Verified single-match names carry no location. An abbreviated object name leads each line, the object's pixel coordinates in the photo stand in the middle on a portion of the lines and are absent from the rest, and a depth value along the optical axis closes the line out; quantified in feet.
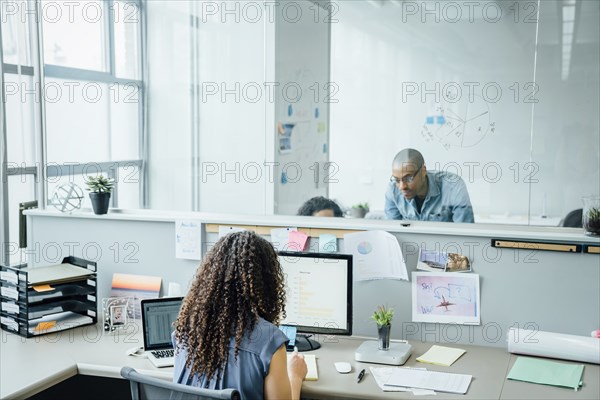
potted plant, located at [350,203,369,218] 14.73
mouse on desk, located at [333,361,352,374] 7.09
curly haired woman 5.84
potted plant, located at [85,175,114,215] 9.29
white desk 6.57
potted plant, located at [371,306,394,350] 7.63
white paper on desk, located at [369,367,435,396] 6.61
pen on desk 6.87
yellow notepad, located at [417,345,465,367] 7.41
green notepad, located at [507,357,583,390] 6.81
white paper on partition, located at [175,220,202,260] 8.81
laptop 7.70
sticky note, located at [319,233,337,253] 8.29
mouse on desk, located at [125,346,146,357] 7.59
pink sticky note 8.42
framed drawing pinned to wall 7.92
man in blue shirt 10.93
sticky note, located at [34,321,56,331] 8.27
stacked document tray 8.31
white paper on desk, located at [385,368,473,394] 6.68
